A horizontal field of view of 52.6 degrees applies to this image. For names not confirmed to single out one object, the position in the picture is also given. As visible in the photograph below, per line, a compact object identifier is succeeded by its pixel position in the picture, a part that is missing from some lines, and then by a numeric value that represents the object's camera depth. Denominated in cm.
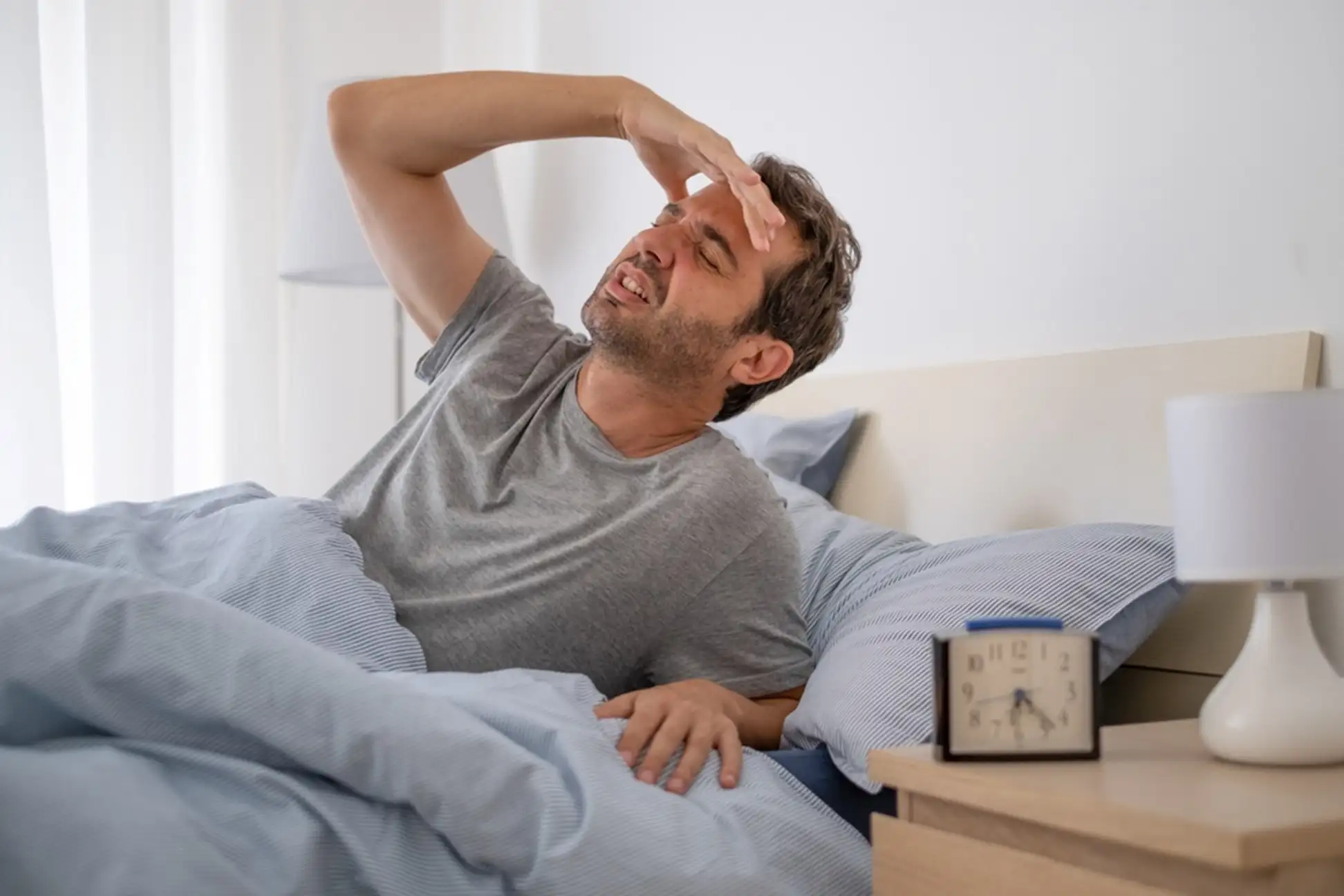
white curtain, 271
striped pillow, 121
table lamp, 95
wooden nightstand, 77
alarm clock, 97
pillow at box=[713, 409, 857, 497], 192
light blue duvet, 83
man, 145
